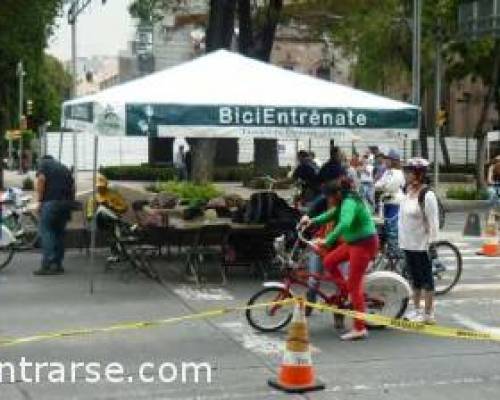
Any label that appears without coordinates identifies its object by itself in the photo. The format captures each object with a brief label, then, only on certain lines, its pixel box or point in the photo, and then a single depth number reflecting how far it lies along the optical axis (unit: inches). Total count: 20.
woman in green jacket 391.5
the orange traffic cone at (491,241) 690.2
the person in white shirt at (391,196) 519.0
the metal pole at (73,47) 1452.0
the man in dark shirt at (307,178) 643.5
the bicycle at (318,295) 401.4
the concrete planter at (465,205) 1131.6
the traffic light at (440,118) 1142.5
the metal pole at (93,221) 516.1
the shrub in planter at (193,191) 629.7
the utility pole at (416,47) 1099.9
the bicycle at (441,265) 512.1
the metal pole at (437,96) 1140.5
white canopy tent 527.8
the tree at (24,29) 974.8
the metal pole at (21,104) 1379.8
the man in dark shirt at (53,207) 576.1
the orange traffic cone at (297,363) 306.5
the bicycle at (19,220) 660.7
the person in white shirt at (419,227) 410.0
